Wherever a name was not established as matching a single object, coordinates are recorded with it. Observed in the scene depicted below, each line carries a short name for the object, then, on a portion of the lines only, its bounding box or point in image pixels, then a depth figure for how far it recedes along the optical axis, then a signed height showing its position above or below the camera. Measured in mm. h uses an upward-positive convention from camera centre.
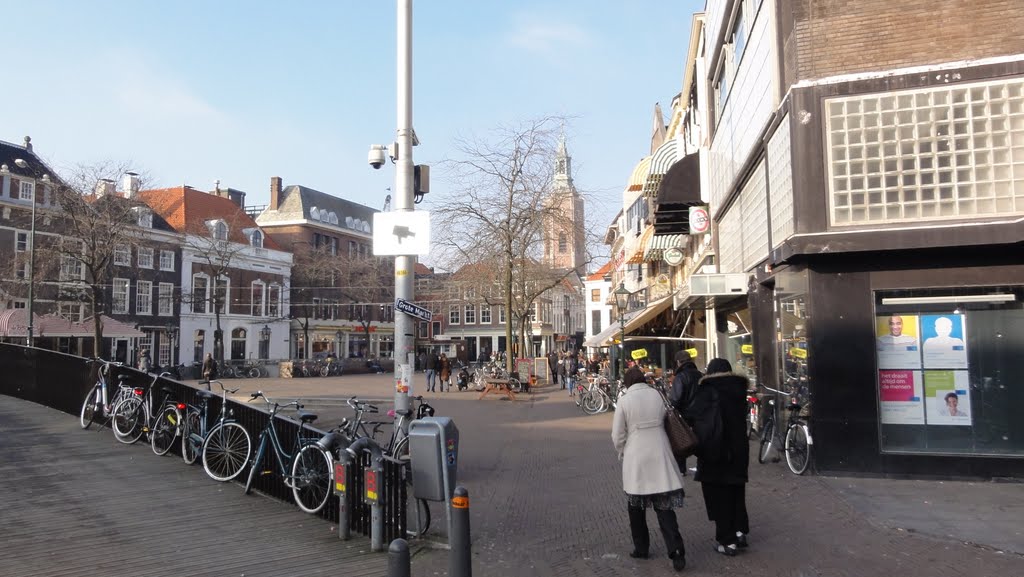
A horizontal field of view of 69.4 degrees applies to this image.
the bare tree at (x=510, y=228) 27359 +4236
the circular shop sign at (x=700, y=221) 18281 +2928
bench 25650 -1637
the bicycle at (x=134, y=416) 10219 -1013
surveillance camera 8922 +2251
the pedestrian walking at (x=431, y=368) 29344 -1051
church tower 28438 +4740
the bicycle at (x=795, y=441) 9133 -1333
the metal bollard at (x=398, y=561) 3689 -1095
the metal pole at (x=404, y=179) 8641 +1958
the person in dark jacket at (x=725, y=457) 6004 -965
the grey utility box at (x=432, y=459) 5875 -940
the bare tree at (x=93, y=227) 30578 +4942
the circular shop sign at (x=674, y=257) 23234 +2587
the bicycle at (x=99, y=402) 11373 -907
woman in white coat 5602 -947
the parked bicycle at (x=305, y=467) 6945 -1202
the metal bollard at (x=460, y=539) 4363 -1194
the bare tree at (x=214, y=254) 46906 +6064
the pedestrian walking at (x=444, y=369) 29758 -1118
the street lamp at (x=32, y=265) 30469 +3339
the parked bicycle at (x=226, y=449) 8078 -1178
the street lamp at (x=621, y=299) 22669 +1322
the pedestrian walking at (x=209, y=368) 25219 -855
